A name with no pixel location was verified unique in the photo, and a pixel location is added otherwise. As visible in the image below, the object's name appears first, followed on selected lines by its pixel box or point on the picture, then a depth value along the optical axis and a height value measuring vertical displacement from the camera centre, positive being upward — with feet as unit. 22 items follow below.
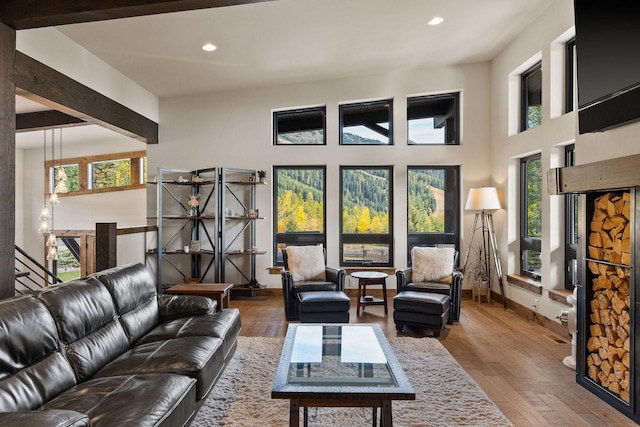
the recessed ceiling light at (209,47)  15.19 +6.32
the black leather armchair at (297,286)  16.06 -2.82
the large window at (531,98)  17.52 +5.17
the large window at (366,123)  22.04 +4.95
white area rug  8.54 -4.26
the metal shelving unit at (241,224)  21.13 -0.44
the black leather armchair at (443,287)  15.86 -2.85
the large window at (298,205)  22.04 +0.56
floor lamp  19.11 -0.23
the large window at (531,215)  17.58 -0.03
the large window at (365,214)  21.99 +0.06
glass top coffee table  6.89 -3.03
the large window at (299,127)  22.04 +4.76
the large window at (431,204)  21.89 +0.57
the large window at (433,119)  21.94 +5.15
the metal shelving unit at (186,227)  21.36 -0.59
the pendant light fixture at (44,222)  21.84 -0.29
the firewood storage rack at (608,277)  8.93 -1.54
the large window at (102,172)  27.68 +3.04
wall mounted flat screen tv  8.65 +3.42
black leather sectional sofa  6.16 -2.77
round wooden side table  17.25 -2.80
